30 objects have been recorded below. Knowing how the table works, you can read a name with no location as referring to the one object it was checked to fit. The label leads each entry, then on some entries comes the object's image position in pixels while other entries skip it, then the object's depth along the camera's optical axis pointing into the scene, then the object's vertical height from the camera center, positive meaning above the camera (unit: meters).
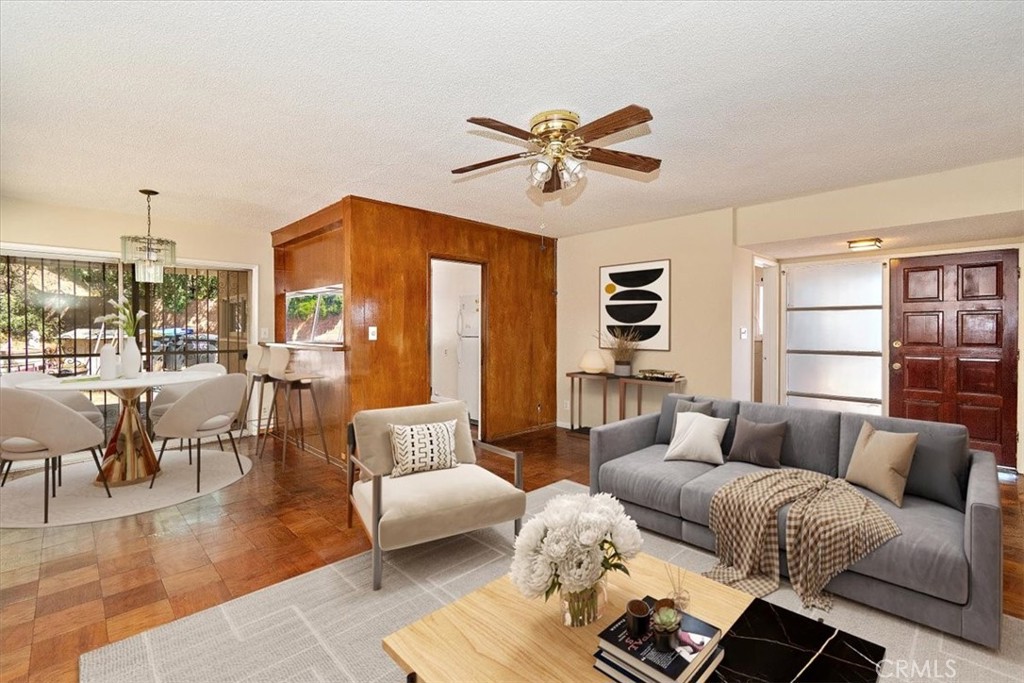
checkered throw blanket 2.19 -0.92
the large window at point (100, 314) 4.41 +0.26
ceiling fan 2.19 +0.94
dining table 3.80 -0.85
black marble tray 1.34 -0.93
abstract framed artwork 5.17 +0.43
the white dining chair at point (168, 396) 4.41 -0.54
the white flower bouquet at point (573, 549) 1.45 -0.65
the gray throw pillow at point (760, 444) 3.04 -0.67
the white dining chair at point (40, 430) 2.99 -0.60
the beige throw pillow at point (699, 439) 3.15 -0.67
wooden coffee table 1.37 -0.93
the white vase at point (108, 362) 3.76 -0.19
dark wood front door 4.29 -0.03
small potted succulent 1.35 -0.83
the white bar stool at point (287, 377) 4.48 -0.35
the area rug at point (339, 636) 1.81 -1.25
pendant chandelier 3.97 +0.72
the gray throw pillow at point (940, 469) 2.45 -0.67
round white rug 3.23 -1.18
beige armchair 2.37 -0.83
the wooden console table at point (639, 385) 4.93 -0.47
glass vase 1.52 -0.86
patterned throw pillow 2.84 -0.66
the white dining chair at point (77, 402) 4.04 -0.54
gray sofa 1.92 -0.84
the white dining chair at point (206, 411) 3.69 -0.57
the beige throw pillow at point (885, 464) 2.49 -0.67
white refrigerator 5.88 -0.16
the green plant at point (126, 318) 3.87 +0.17
